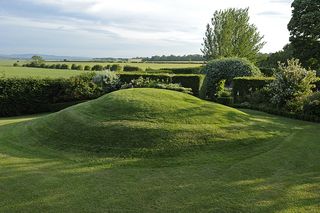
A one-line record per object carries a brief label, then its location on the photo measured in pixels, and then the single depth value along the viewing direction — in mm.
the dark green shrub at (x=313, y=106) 17094
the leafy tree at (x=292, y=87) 18680
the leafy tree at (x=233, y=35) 48188
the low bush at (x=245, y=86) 22859
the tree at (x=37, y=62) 84162
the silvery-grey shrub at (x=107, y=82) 25016
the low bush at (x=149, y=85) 20647
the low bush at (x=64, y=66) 74888
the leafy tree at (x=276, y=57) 50812
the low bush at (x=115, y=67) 57812
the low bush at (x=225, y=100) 22525
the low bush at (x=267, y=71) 39294
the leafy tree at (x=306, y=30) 42750
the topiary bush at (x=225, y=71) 27656
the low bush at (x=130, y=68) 52138
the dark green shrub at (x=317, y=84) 21678
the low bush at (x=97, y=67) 61575
